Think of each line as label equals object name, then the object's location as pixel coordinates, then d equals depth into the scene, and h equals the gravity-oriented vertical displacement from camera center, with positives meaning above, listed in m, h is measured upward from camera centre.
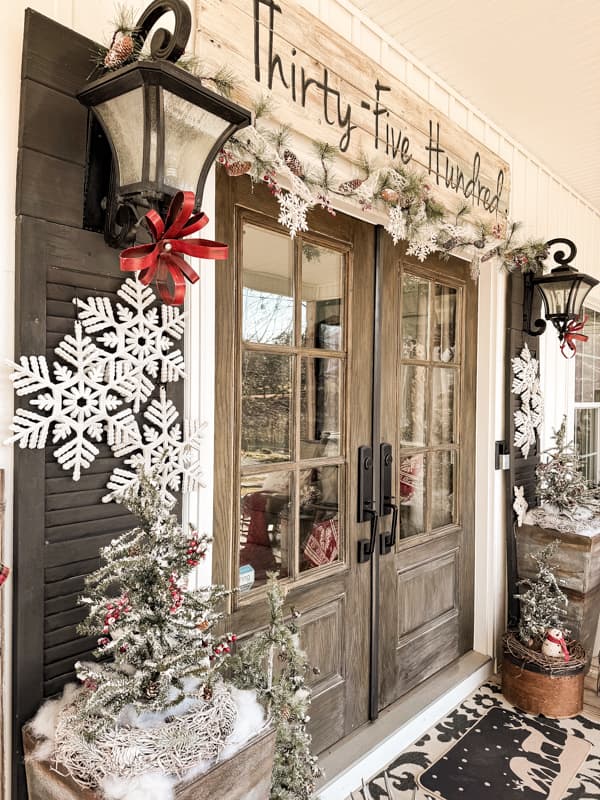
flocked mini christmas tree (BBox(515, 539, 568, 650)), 2.64 -0.95
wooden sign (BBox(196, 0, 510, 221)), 1.58 +1.05
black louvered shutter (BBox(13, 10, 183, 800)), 1.17 +0.19
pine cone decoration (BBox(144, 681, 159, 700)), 1.09 -0.56
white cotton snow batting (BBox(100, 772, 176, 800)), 0.94 -0.66
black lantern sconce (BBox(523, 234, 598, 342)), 2.85 +0.60
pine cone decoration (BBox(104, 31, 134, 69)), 1.15 +0.72
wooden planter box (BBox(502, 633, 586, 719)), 2.53 -1.29
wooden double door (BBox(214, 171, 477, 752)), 1.82 -0.16
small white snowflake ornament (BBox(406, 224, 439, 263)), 2.15 +0.64
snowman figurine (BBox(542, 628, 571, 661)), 2.54 -1.10
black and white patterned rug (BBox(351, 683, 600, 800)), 2.08 -1.43
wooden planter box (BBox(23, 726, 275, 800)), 1.00 -0.71
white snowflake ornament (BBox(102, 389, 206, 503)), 1.35 -0.13
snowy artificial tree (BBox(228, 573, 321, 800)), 1.50 -0.79
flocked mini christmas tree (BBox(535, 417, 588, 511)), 3.05 -0.41
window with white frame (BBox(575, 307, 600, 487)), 4.04 +0.04
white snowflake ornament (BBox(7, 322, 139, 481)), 1.18 +0.00
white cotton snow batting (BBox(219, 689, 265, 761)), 1.09 -0.66
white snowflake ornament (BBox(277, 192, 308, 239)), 1.60 +0.56
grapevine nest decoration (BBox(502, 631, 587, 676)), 2.53 -1.16
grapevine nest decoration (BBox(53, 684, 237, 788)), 0.98 -0.63
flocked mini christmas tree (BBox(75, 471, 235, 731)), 1.06 -0.43
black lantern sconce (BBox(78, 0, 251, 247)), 1.08 +0.57
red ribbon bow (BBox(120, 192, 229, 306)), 1.10 +0.31
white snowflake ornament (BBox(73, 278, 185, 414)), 1.29 +0.17
